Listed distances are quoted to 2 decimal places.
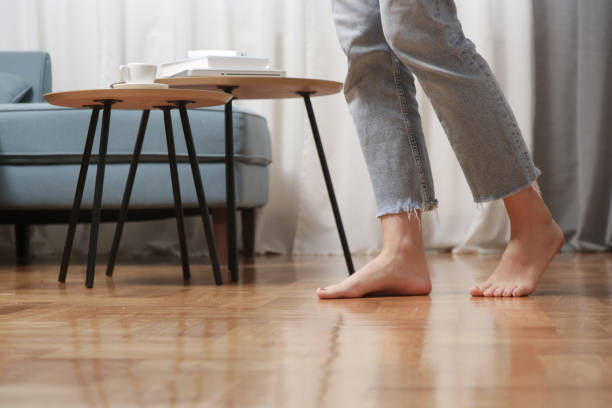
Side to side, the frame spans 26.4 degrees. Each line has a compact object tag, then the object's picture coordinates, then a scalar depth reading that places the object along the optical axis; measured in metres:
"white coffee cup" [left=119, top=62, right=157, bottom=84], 3.05
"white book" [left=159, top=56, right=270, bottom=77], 3.16
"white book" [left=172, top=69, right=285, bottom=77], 3.12
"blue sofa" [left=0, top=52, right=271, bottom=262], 3.65
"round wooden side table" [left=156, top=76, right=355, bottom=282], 3.08
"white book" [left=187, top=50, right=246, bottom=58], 3.21
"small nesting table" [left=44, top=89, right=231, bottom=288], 2.94
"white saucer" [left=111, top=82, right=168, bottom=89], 2.97
